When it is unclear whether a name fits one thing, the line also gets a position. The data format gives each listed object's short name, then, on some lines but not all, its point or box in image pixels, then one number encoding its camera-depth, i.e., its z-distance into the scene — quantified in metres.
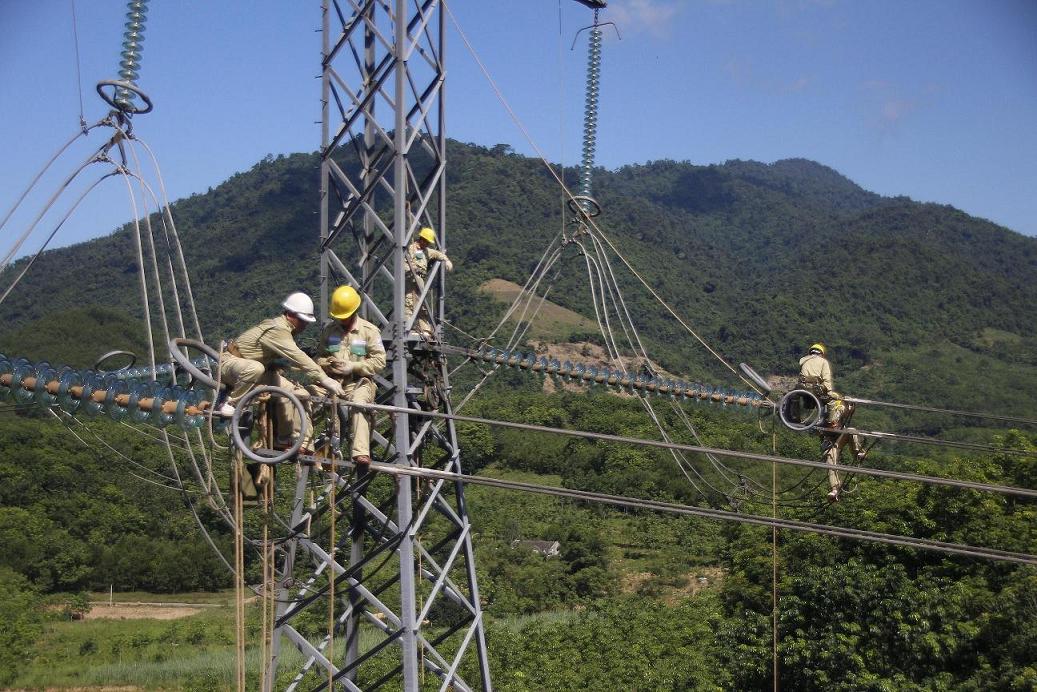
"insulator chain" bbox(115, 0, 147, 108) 9.96
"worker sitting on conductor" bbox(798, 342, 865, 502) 12.63
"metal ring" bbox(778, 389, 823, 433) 12.13
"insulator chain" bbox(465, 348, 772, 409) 14.12
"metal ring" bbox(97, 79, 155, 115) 9.77
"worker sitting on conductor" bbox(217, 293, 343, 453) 8.51
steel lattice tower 11.10
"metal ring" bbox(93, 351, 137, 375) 9.61
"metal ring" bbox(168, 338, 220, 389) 8.59
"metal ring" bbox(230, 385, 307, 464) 8.07
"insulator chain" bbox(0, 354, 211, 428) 8.34
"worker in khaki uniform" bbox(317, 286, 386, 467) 9.46
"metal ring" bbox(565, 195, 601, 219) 15.29
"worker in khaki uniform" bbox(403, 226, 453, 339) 12.57
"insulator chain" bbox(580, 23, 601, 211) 16.92
